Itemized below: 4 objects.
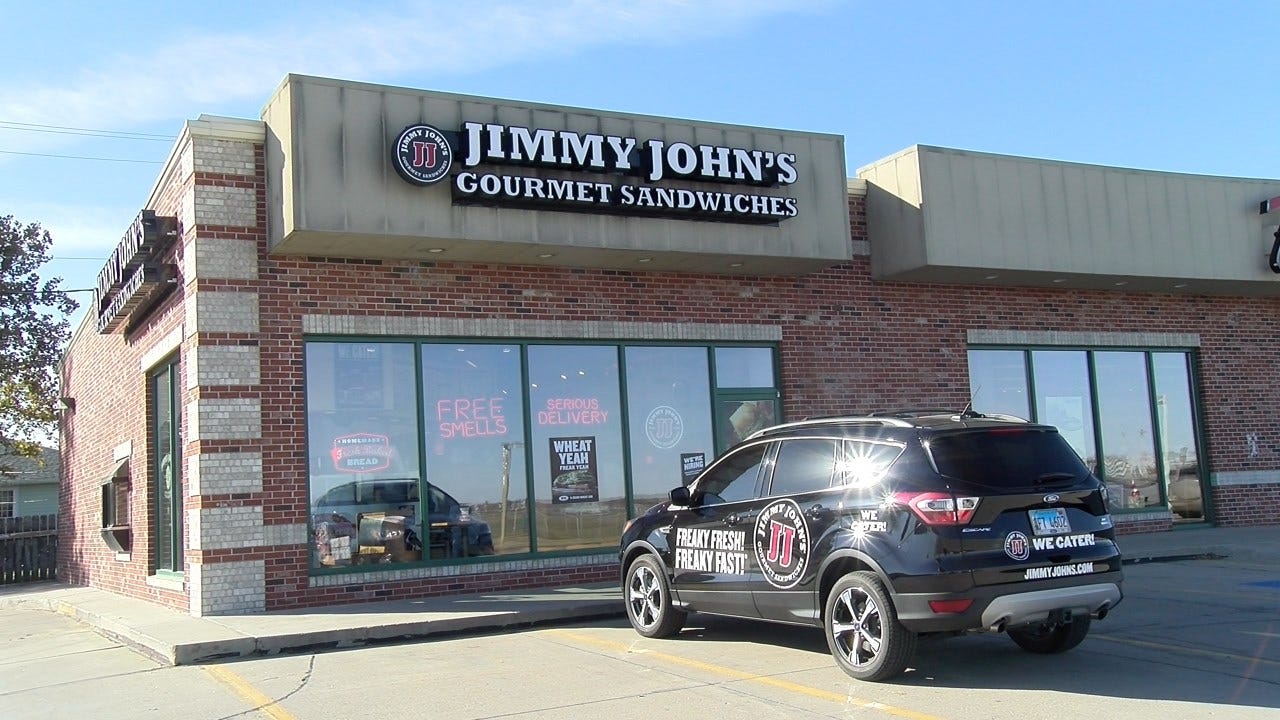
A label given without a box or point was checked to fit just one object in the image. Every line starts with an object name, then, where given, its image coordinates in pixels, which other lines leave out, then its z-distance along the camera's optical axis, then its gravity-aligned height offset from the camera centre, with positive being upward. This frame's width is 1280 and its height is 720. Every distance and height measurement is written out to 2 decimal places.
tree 29.53 +4.84
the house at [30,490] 40.25 +0.64
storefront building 12.55 +2.04
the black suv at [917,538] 7.28 -0.54
